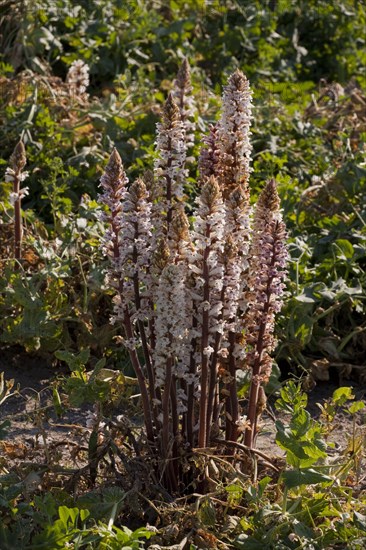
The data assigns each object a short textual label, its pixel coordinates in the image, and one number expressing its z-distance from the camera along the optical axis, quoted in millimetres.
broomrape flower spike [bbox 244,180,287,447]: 3258
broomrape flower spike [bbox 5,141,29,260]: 4816
